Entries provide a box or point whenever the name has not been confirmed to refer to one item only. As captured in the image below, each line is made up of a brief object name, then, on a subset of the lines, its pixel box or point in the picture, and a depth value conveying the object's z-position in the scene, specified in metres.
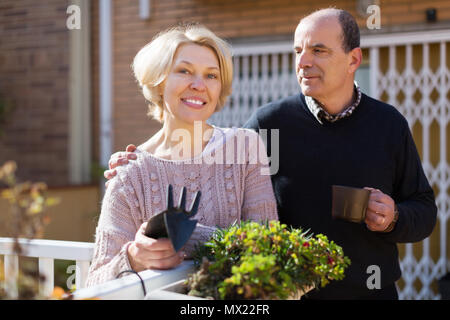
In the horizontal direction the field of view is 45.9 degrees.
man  2.09
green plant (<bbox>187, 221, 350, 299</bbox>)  1.11
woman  1.69
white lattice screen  4.49
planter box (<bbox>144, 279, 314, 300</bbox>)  1.10
